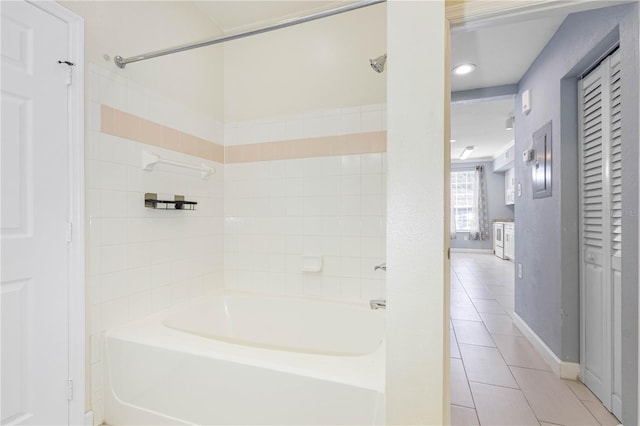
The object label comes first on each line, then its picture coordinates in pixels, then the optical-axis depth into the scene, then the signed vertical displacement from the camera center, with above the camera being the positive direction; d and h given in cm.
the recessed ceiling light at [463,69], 285 +137
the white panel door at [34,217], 129 -3
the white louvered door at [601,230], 176 -11
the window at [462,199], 817 +35
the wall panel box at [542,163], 237 +40
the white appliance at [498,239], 701 -65
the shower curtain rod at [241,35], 138 +92
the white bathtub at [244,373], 120 -75
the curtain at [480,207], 782 +13
